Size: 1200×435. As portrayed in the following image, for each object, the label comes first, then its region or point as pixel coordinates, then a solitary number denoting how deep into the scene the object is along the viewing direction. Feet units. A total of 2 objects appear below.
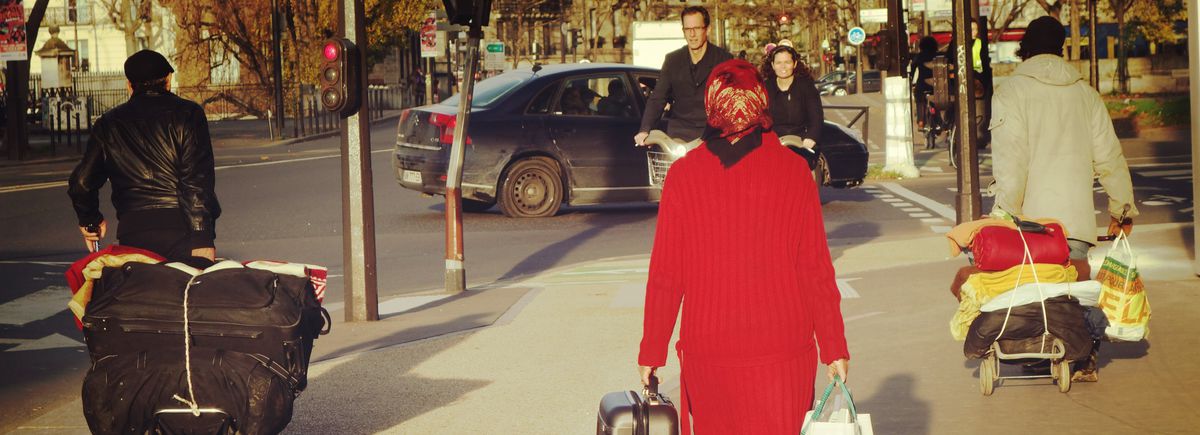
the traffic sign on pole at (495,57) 183.62
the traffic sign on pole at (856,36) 152.87
